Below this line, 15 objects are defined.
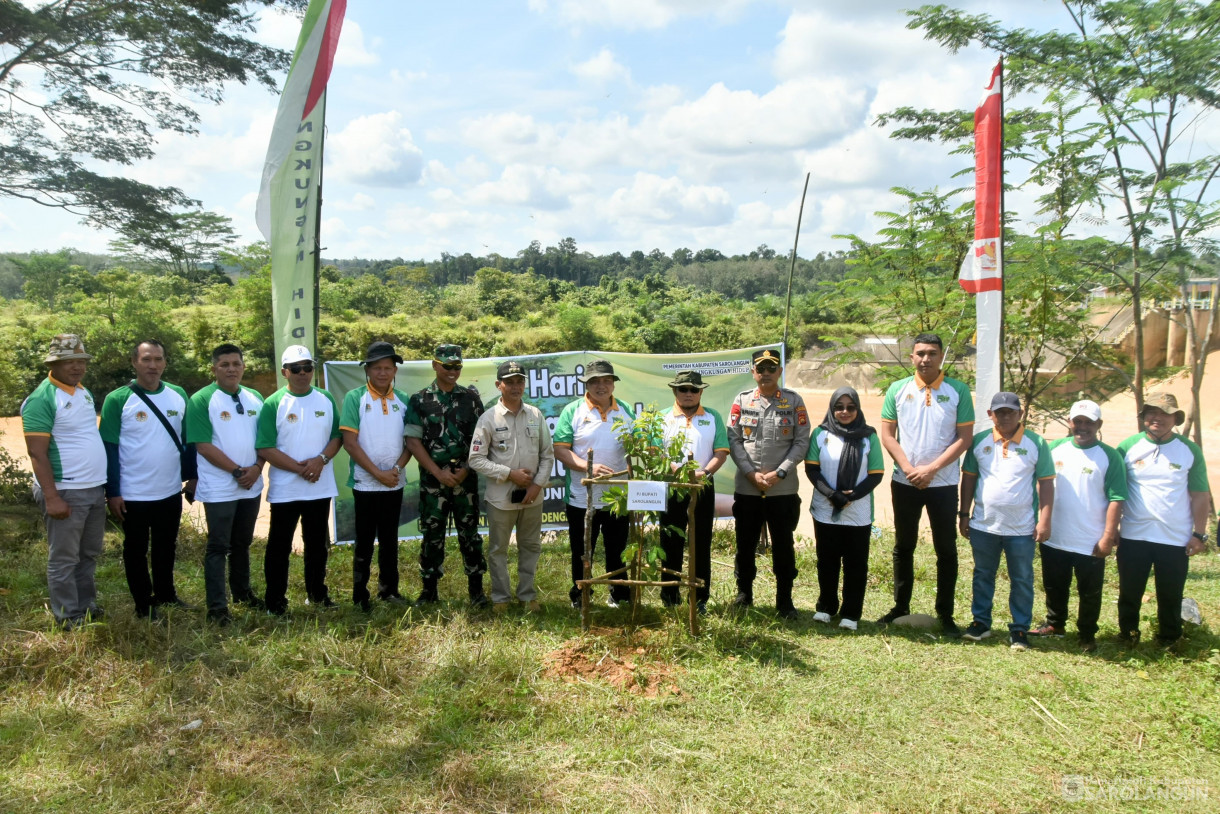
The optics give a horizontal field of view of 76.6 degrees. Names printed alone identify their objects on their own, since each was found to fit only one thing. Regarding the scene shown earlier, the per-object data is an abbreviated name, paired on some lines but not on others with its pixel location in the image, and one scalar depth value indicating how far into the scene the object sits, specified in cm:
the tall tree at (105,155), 929
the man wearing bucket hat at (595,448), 500
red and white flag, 557
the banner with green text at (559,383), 688
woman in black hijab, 480
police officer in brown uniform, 496
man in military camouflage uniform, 495
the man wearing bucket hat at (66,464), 422
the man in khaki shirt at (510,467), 481
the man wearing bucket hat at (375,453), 489
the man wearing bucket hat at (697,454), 496
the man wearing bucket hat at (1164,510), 439
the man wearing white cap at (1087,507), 448
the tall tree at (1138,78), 753
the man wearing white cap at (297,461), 470
